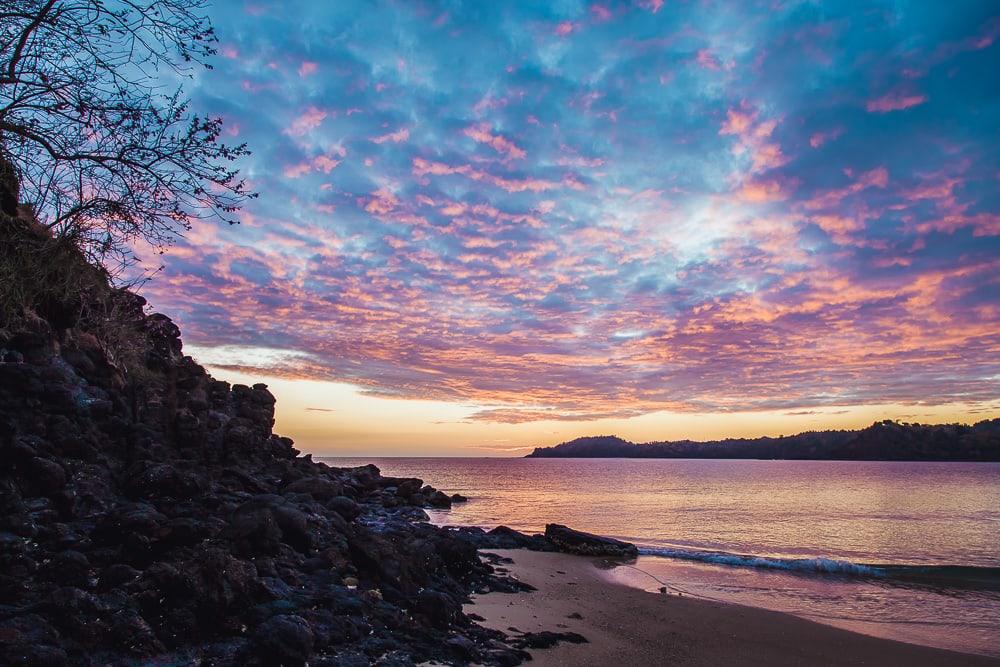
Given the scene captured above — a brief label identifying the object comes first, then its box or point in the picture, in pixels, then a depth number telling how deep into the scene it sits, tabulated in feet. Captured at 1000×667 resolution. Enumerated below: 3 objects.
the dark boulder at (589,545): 83.76
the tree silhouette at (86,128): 20.95
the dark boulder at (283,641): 23.63
